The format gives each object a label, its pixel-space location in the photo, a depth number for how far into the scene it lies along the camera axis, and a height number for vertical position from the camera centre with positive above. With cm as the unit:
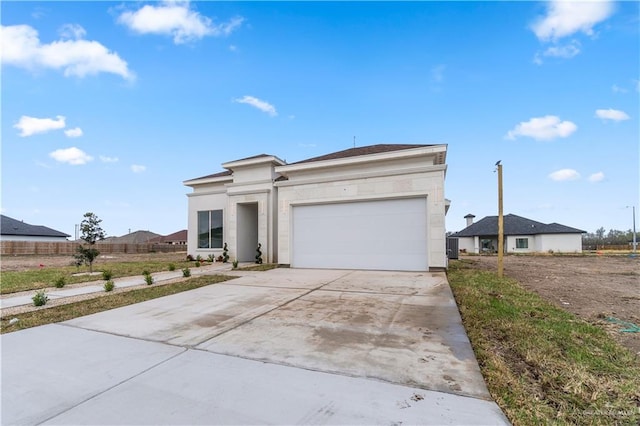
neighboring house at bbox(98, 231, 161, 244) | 6327 -222
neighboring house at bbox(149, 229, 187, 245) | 5641 -219
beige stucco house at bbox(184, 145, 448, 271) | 1106 +84
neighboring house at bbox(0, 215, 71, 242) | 3562 -57
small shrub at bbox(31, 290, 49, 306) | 594 -151
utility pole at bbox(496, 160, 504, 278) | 976 +32
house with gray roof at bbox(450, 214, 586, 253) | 3275 -126
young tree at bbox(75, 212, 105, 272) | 1183 -19
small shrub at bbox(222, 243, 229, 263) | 1590 -159
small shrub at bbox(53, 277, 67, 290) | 798 -155
